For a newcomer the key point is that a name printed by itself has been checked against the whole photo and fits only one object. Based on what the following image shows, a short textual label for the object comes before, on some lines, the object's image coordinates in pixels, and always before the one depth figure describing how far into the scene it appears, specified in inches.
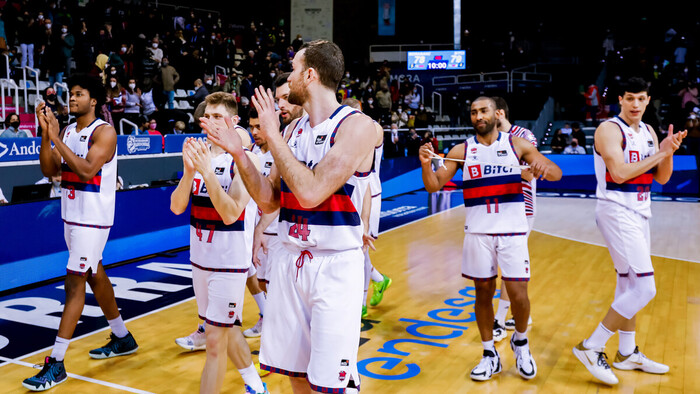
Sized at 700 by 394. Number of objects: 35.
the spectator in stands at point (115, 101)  512.1
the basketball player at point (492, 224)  187.8
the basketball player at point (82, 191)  185.0
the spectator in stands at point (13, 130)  387.5
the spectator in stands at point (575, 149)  668.7
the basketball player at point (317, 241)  108.9
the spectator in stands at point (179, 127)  527.2
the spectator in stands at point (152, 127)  485.1
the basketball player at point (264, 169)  170.6
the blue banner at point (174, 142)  453.1
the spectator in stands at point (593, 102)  875.4
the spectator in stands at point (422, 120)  804.6
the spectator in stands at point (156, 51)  633.6
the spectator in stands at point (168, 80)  593.6
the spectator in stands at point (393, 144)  628.9
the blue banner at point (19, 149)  349.4
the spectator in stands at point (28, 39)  539.2
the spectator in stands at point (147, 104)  557.0
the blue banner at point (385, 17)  1202.0
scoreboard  1125.7
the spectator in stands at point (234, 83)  644.6
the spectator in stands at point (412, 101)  949.8
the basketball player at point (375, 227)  245.3
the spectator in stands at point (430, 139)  621.5
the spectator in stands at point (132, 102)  527.8
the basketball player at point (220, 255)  145.6
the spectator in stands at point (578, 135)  700.0
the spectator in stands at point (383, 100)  805.2
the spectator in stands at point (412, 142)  662.5
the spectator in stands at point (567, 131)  758.5
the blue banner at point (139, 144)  414.6
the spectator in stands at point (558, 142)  711.1
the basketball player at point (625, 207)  184.1
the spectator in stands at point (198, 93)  599.2
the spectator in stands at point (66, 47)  534.3
